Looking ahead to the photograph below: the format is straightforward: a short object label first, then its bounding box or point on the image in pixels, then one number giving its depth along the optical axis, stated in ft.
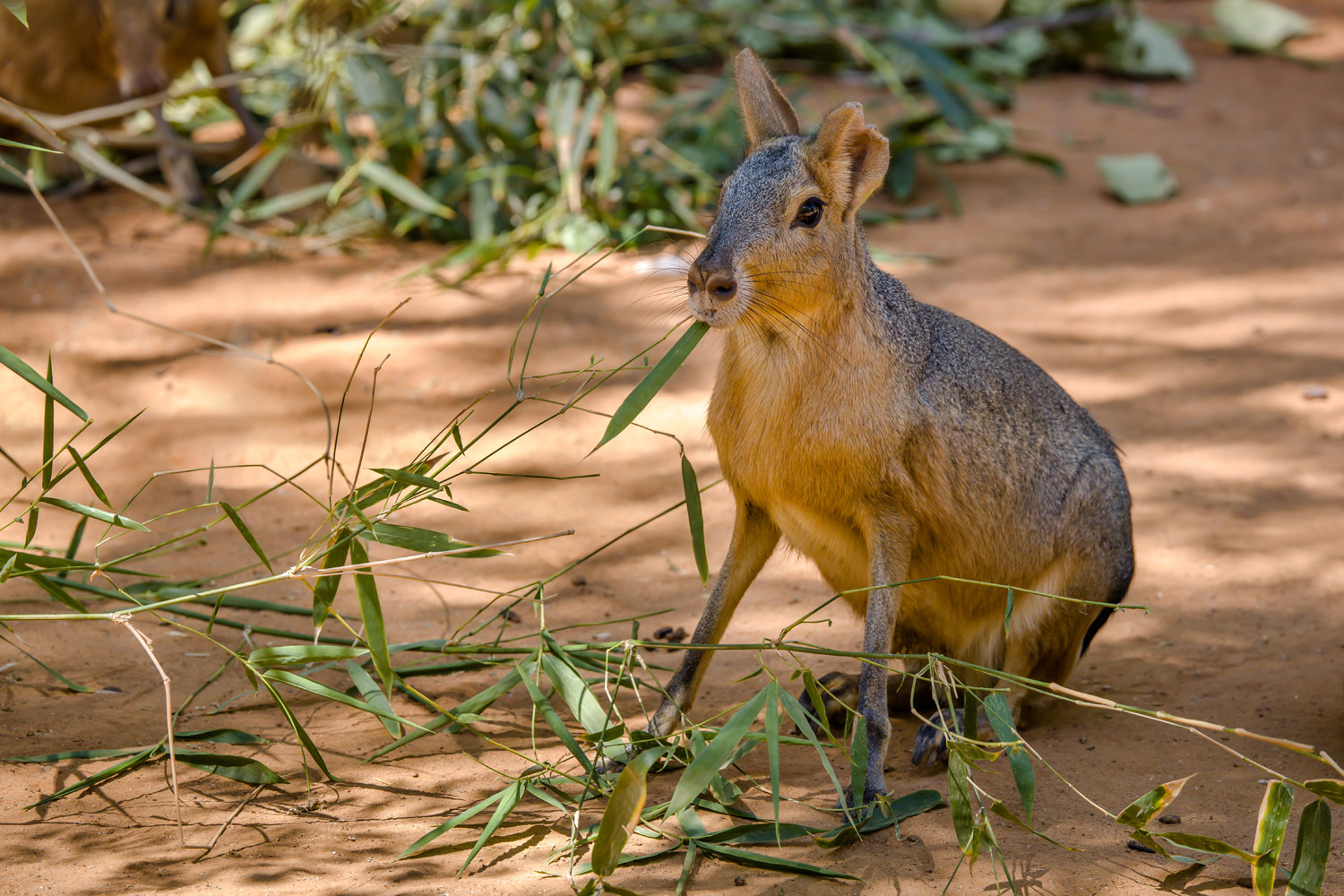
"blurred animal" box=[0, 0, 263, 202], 40.19
